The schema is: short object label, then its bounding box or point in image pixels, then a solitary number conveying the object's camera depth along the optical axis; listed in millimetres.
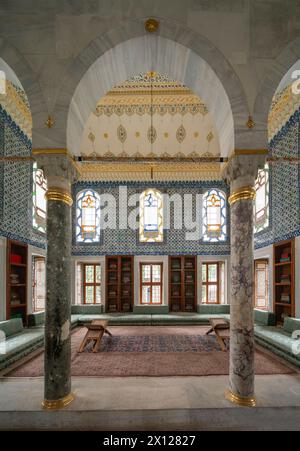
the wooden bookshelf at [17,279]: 7527
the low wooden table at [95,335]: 6691
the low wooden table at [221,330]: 6916
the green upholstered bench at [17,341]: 5691
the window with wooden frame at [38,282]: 9539
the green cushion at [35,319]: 8470
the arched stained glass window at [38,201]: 9266
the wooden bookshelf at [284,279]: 7711
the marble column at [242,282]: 3689
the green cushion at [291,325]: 7048
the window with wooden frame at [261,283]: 9969
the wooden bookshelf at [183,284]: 11156
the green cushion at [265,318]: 8688
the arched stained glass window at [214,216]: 11398
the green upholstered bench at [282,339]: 5778
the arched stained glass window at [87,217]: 11398
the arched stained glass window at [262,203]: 9477
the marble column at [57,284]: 3676
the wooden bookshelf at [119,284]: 11164
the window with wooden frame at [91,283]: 11406
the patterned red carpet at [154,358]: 5234
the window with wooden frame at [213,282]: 11383
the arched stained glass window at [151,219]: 11359
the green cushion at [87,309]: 10930
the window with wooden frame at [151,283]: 11344
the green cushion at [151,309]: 10898
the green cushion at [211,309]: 10844
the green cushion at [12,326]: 6793
